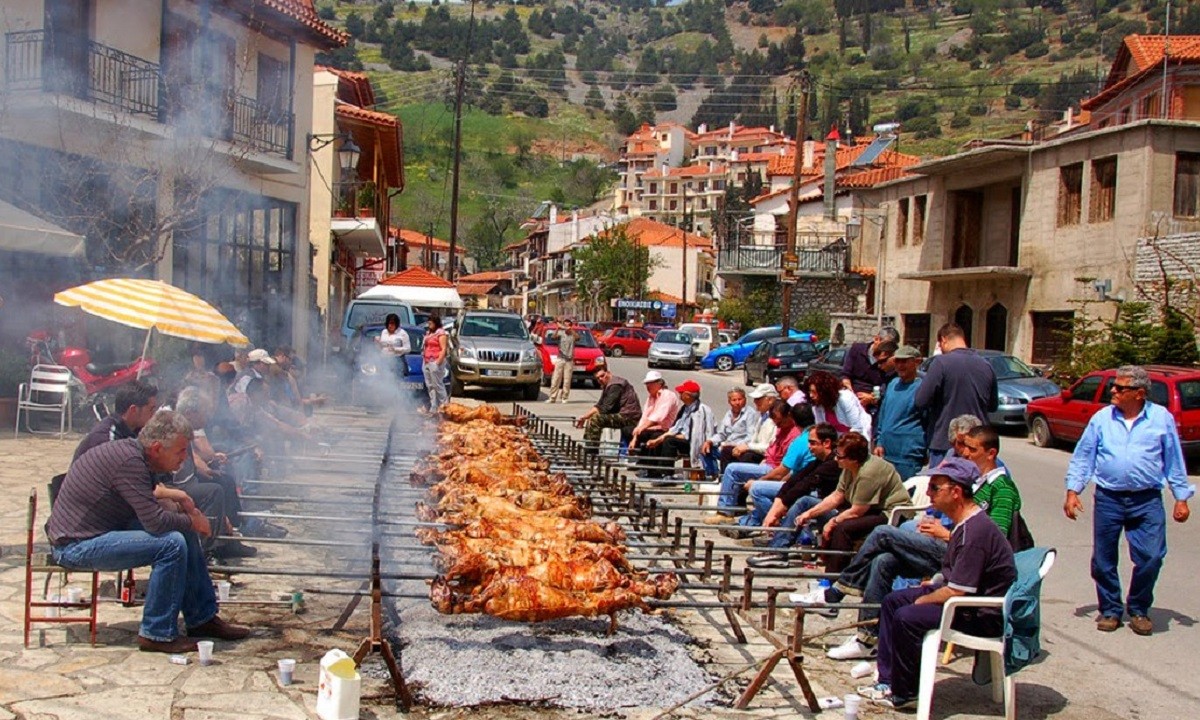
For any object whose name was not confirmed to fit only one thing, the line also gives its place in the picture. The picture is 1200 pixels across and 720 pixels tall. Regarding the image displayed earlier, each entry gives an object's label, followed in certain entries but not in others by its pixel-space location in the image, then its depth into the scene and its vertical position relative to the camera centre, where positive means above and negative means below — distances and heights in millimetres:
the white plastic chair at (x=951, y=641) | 5469 -1562
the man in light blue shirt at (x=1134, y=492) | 7379 -966
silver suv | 22969 -718
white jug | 5000 -1764
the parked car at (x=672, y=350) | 41344 -716
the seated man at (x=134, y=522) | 5844 -1204
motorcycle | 14008 -884
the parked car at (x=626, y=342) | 49781 -579
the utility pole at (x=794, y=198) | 33875 +4705
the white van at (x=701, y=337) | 44544 -159
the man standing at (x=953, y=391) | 8641 -372
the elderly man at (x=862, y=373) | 11773 -350
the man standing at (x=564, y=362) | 23719 -787
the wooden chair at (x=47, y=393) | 13406 -1174
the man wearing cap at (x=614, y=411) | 13484 -1048
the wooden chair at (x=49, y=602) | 5793 -1656
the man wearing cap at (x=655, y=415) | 12742 -1011
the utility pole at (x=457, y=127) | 37719 +6891
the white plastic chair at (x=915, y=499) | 7590 -1171
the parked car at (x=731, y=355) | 41562 -796
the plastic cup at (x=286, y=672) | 5516 -1854
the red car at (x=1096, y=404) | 16547 -873
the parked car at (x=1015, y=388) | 21250 -806
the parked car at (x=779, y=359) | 29594 -626
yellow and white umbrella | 10312 -4
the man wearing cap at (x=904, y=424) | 9172 -697
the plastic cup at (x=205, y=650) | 5691 -1817
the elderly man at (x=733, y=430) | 11805 -1080
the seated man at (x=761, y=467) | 10359 -1286
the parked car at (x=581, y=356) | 28719 -797
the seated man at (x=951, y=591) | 5629 -1306
